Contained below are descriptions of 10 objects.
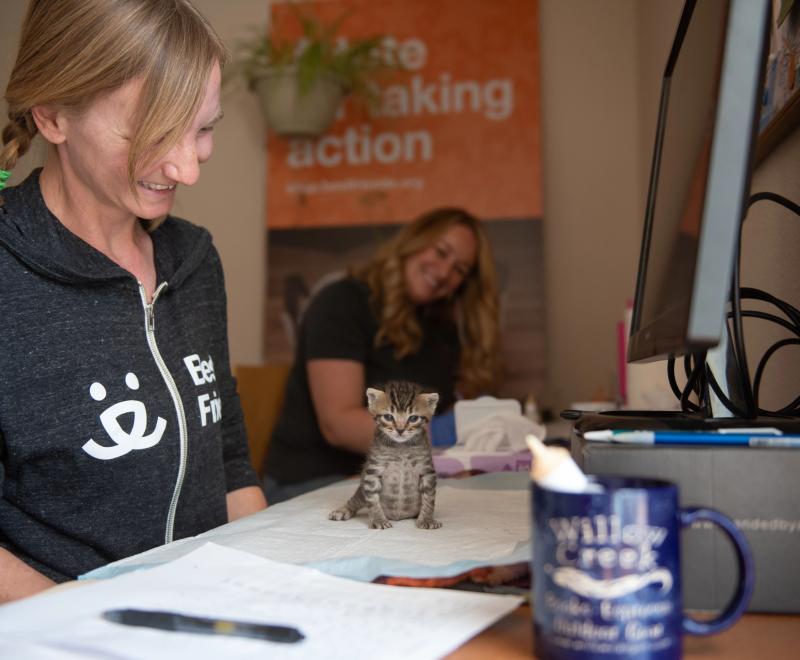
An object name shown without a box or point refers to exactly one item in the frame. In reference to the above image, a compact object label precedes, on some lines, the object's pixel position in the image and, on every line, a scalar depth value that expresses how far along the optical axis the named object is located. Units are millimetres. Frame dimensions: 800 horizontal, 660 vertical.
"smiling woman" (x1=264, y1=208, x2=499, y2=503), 2115
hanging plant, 3010
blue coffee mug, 425
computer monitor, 447
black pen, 474
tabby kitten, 794
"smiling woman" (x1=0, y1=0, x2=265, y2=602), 956
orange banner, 3066
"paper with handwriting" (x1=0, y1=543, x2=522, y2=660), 460
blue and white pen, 527
